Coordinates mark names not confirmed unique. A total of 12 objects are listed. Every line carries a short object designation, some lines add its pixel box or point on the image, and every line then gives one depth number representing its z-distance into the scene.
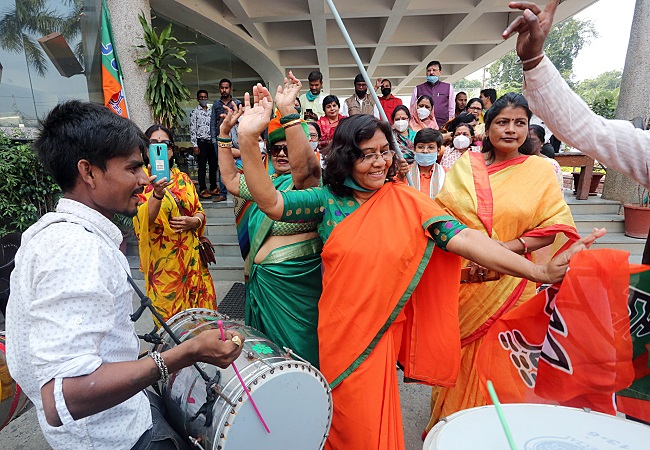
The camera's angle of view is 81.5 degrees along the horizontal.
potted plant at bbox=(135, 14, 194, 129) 5.16
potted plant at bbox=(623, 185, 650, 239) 5.37
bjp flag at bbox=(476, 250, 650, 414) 1.18
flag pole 1.67
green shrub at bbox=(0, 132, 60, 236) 3.86
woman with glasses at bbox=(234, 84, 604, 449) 1.59
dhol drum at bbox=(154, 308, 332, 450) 1.19
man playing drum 0.84
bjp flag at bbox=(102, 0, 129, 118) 5.07
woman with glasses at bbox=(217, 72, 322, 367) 1.84
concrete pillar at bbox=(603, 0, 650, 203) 5.72
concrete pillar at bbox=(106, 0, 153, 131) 5.15
